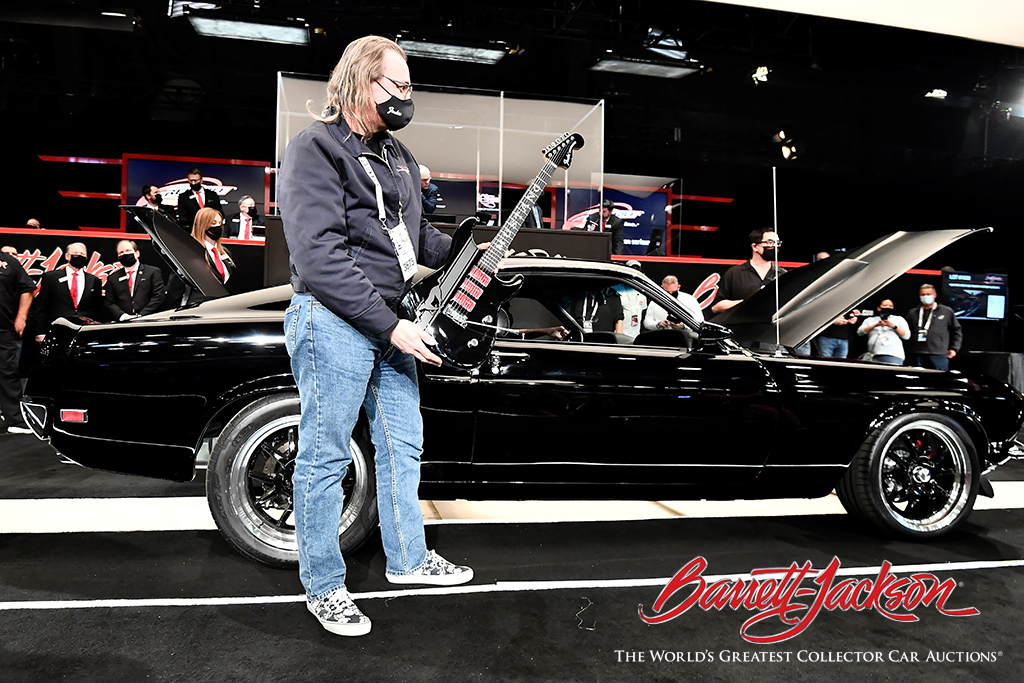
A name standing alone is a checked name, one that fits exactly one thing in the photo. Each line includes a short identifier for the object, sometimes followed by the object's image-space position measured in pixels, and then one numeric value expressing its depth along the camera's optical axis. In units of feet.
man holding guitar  6.23
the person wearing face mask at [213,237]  16.24
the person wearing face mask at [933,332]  30.27
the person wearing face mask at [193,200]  23.07
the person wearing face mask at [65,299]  20.42
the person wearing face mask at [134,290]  20.92
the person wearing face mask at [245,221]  42.11
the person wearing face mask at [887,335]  29.32
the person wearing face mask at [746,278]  17.08
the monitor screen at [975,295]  37.22
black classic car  8.40
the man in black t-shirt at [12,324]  19.89
